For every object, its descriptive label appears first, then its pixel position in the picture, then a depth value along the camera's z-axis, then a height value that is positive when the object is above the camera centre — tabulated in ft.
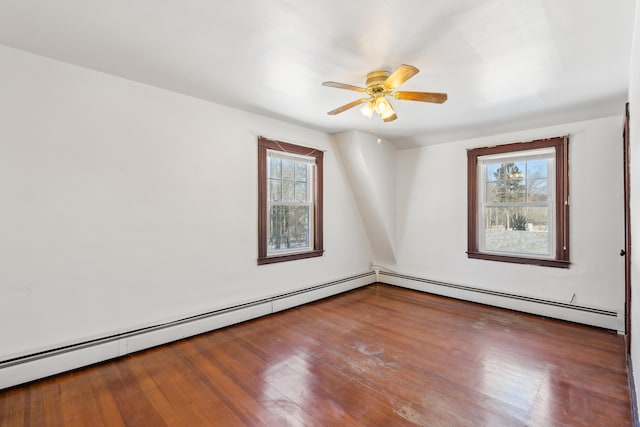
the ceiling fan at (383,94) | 6.87 +3.08
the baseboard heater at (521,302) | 10.43 -3.74
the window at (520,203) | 11.44 +0.47
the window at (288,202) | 11.69 +0.54
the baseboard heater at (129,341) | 6.98 -3.72
